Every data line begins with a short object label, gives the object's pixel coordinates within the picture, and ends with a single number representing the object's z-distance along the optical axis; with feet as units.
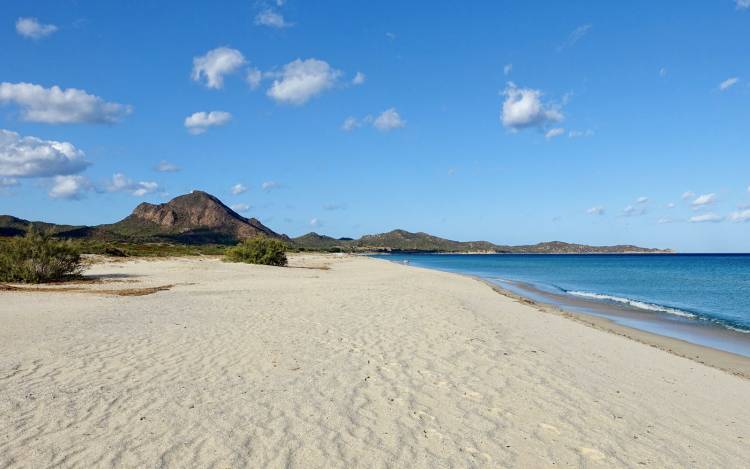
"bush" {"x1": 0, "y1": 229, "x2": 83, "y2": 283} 70.33
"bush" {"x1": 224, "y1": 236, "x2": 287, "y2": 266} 142.82
